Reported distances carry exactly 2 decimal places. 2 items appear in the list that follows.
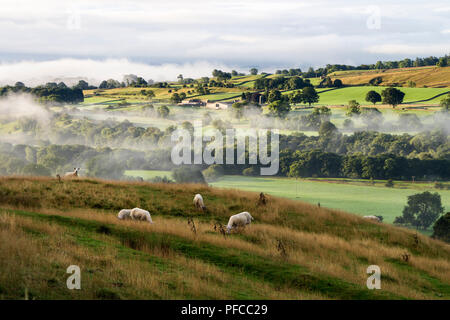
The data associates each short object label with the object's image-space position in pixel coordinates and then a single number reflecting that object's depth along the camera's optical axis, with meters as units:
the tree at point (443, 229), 56.38
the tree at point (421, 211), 100.98
